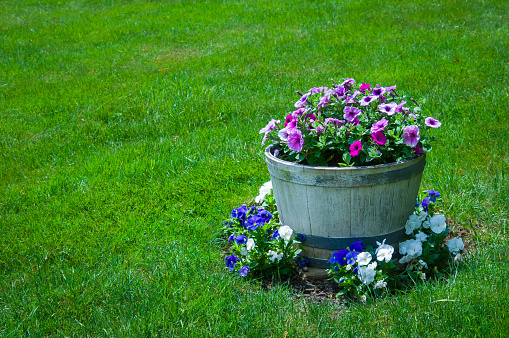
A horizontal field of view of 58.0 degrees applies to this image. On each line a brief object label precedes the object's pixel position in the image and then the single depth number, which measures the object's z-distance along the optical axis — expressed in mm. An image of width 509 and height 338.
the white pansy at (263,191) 3514
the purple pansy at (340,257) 2625
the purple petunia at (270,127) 2996
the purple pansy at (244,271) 2821
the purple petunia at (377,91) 2851
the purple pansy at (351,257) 2592
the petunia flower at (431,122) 2717
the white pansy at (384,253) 2562
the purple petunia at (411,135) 2605
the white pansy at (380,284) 2559
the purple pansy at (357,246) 2617
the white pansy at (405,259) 2774
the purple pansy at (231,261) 2934
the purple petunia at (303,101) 2982
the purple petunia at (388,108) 2705
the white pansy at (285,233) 2785
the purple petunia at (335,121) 2748
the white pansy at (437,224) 2832
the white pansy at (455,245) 2828
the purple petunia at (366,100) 2756
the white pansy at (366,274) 2543
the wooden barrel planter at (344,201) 2535
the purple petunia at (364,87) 2982
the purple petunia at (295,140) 2674
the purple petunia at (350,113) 2768
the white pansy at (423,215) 2838
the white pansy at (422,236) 2803
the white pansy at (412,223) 2795
